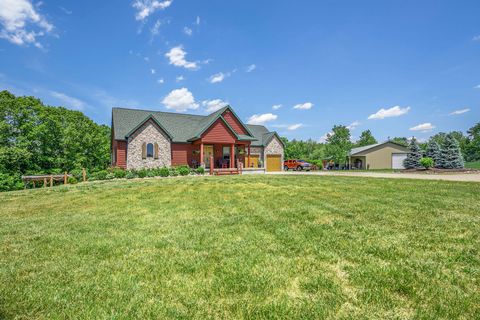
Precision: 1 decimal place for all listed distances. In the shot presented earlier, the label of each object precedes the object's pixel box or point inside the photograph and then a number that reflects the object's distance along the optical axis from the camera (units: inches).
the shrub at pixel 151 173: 769.2
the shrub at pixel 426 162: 1029.8
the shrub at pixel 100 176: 706.8
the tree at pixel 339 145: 1812.3
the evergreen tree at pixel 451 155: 1167.0
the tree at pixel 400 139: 3977.6
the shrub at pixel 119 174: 726.5
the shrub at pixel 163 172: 784.3
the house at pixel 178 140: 936.3
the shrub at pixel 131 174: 733.5
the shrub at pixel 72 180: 670.0
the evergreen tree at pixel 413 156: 1275.8
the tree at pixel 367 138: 2891.2
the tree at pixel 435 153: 1211.7
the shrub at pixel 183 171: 834.8
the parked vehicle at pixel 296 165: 1366.9
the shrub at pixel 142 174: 741.9
